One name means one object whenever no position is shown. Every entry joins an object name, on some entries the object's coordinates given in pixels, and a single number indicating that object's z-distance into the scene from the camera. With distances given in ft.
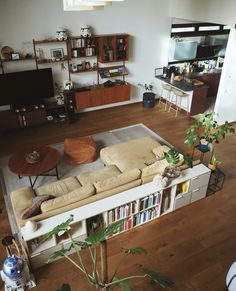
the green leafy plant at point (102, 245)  6.64
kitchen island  25.00
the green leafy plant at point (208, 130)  14.90
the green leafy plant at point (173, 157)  13.94
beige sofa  12.32
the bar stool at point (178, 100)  25.31
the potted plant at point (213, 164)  15.78
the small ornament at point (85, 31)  22.81
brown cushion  11.88
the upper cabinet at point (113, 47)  24.25
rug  16.77
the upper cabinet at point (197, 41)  27.45
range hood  27.17
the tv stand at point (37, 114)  22.15
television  21.56
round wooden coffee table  15.75
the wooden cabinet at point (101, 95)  24.64
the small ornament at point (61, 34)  22.08
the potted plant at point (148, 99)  27.40
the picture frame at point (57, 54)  23.02
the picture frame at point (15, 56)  21.26
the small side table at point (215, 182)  16.59
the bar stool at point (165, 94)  26.58
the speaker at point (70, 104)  23.65
